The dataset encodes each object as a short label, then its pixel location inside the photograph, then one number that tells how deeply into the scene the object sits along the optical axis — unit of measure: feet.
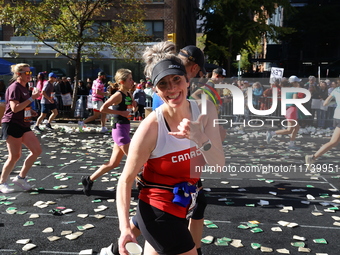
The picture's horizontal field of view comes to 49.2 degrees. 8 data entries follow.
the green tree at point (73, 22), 53.72
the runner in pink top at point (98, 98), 46.50
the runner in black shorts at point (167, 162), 7.96
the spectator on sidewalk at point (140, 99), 59.26
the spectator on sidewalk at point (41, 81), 48.19
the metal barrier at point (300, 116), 51.31
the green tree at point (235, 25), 91.91
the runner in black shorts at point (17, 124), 20.07
